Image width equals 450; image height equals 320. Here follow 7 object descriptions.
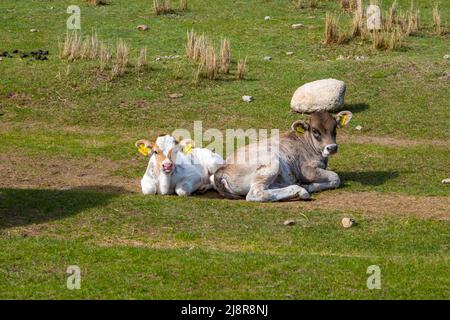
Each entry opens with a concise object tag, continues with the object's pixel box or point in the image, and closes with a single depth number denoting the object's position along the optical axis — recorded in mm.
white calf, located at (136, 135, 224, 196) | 15750
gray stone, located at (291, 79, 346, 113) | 21391
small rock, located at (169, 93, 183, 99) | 22625
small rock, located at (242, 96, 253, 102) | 22312
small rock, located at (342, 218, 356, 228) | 13781
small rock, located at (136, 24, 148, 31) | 27500
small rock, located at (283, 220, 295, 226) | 13964
